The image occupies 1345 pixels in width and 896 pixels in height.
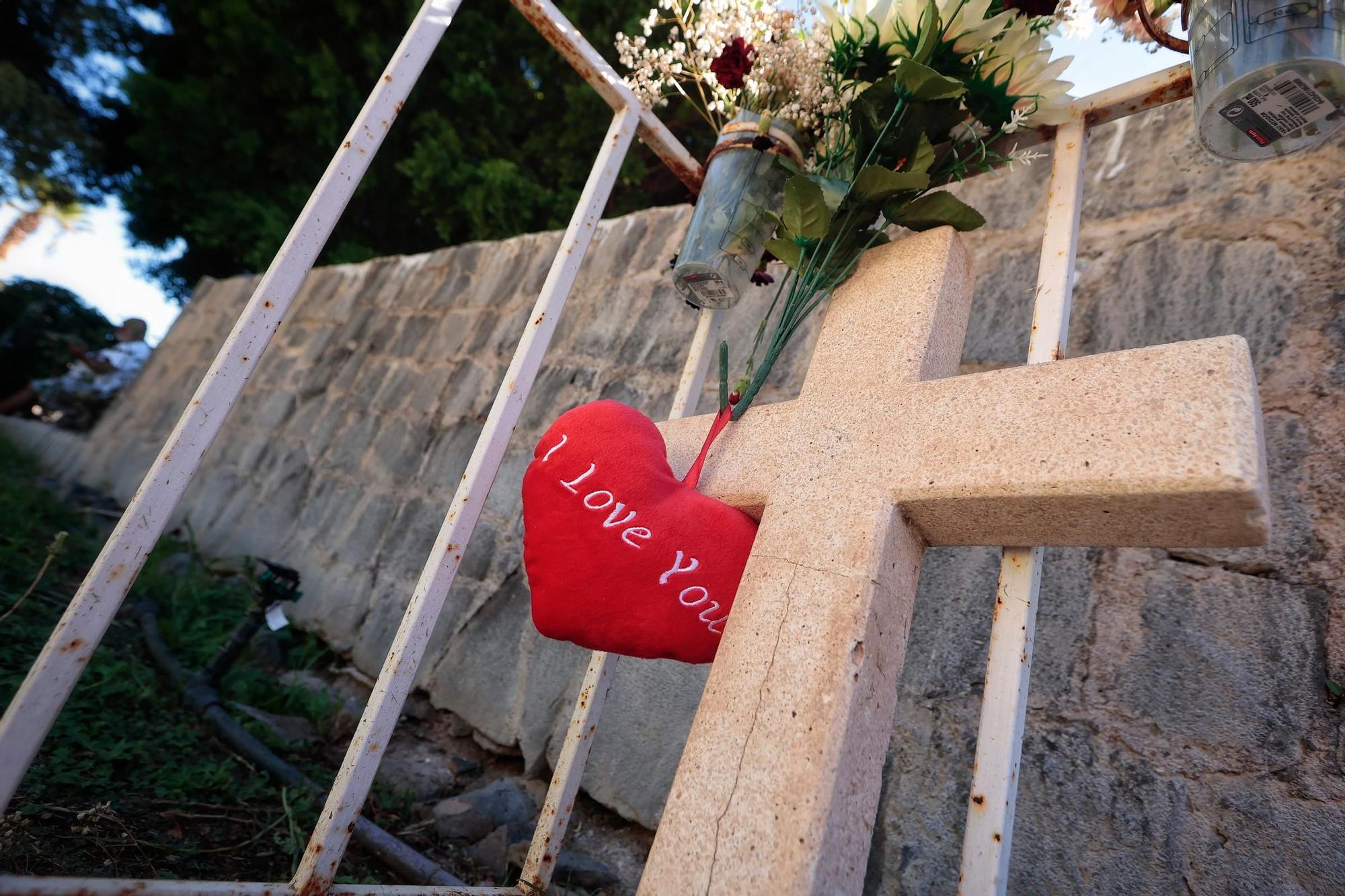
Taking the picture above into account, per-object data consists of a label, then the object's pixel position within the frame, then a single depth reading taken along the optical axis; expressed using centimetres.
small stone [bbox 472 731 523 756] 153
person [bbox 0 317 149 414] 479
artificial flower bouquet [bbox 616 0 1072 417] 75
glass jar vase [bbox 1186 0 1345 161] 54
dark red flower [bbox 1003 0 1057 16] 69
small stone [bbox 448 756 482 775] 152
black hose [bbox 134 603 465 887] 106
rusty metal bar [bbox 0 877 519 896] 48
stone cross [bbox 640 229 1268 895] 50
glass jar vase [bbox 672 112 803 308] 89
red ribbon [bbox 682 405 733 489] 81
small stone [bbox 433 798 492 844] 125
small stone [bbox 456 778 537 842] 129
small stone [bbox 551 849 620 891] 115
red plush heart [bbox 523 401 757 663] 70
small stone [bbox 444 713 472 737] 163
